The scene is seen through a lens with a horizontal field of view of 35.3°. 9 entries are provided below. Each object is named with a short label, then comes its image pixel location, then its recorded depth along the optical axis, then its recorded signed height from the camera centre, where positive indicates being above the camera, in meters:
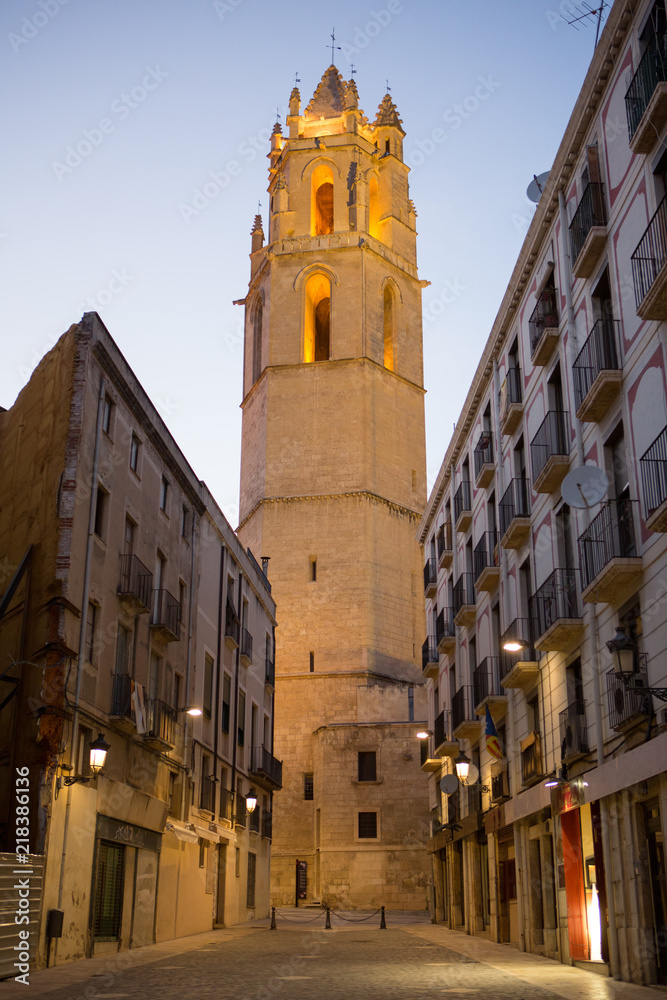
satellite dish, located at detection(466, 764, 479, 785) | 25.70 +2.39
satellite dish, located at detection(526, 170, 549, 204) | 24.39 +15.25
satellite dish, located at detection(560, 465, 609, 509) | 16.45 +5.82
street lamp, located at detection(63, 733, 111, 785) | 17.66 +1.90
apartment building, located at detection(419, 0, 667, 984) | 14.98 +5.51
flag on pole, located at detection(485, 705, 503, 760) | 22.89 +2.73
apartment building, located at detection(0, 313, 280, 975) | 17.45 +4.11
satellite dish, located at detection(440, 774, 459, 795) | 28.39 +2.36
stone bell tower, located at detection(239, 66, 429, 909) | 45.62 +18.49
